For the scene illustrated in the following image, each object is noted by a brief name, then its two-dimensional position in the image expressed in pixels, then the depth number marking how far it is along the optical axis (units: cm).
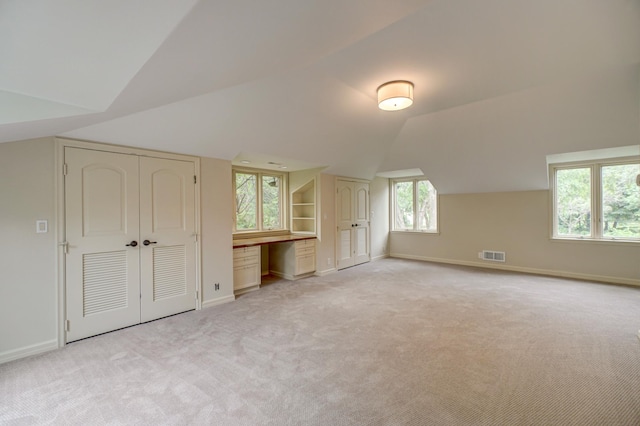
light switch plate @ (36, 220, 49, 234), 259
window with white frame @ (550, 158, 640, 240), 479
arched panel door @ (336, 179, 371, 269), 607
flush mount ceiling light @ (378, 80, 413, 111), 304
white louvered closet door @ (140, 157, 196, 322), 327
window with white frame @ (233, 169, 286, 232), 522
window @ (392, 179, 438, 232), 707
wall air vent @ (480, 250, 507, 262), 598
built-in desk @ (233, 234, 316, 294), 439
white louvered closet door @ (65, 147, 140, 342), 279
